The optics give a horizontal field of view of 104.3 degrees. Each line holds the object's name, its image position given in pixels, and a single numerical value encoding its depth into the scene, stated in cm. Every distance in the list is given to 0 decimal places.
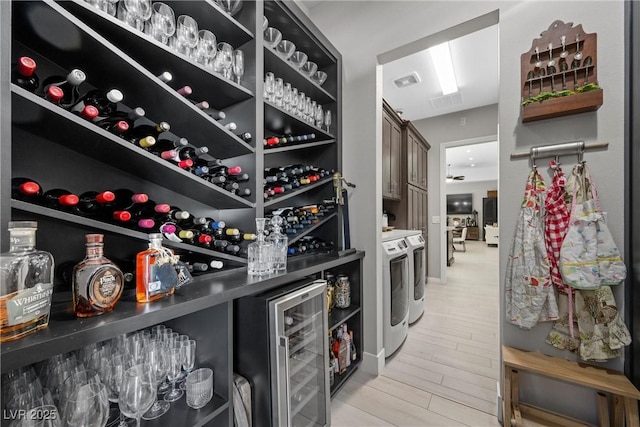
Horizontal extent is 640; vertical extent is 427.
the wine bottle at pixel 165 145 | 117
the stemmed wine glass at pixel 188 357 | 104
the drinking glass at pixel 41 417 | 65
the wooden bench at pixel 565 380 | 122
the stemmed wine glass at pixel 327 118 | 214
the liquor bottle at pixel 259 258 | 129
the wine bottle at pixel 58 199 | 82
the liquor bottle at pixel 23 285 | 58
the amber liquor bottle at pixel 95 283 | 73
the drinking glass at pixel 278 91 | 167
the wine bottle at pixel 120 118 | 97
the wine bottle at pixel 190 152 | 123
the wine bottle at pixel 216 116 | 131
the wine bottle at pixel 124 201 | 107
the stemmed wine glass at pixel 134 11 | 103
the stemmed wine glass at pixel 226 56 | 138
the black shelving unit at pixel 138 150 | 72
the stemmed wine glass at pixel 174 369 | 100
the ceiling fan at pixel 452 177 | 1083
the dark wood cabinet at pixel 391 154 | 318
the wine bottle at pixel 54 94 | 77
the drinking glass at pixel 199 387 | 97
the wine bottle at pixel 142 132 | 106
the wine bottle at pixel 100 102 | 89
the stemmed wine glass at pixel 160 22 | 113
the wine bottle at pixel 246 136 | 140
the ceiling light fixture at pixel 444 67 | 301
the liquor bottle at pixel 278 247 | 136
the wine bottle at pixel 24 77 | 73
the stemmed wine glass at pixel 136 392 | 83
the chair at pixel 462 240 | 888
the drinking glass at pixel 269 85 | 163
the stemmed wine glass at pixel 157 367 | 93
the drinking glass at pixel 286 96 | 173
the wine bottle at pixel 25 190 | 73
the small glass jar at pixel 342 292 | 207
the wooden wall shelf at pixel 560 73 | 139
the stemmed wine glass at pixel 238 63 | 143
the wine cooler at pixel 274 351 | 109
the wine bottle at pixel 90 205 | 95
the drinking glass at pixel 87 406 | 73
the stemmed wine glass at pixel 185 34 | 122
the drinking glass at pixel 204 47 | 129
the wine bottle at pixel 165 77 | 107
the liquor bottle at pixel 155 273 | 87
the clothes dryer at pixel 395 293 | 223
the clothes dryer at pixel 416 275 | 285
